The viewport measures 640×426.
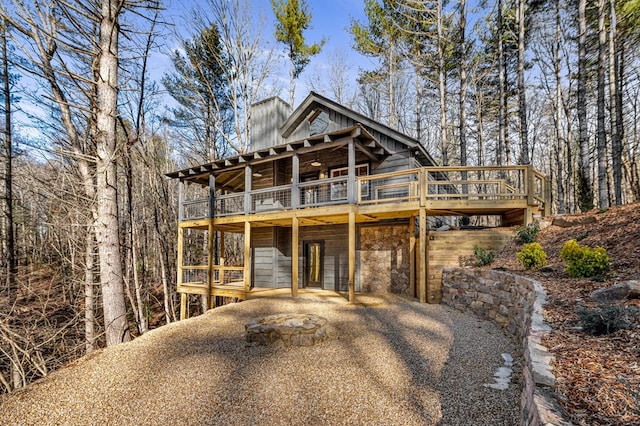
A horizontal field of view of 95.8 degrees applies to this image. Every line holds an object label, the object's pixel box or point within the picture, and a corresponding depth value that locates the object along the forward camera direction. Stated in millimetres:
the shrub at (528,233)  7750
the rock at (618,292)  3408
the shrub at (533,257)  6070
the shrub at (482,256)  7473
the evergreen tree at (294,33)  16766
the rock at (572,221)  7930
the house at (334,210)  8219
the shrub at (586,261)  4645
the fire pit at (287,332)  4930
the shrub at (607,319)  2773
